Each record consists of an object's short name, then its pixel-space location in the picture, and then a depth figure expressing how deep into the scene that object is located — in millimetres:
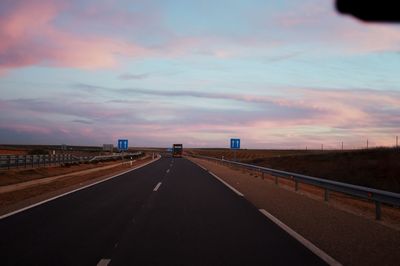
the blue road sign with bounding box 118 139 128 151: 61925
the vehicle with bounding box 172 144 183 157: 107688
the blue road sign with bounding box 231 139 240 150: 52662
